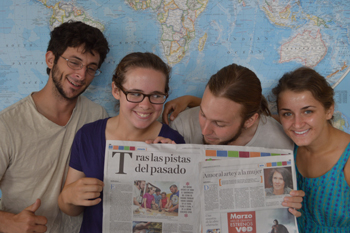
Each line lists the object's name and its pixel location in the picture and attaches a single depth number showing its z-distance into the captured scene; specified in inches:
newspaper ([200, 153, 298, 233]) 44.7
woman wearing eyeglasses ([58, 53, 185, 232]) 46.5
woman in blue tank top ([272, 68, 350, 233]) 51.4
